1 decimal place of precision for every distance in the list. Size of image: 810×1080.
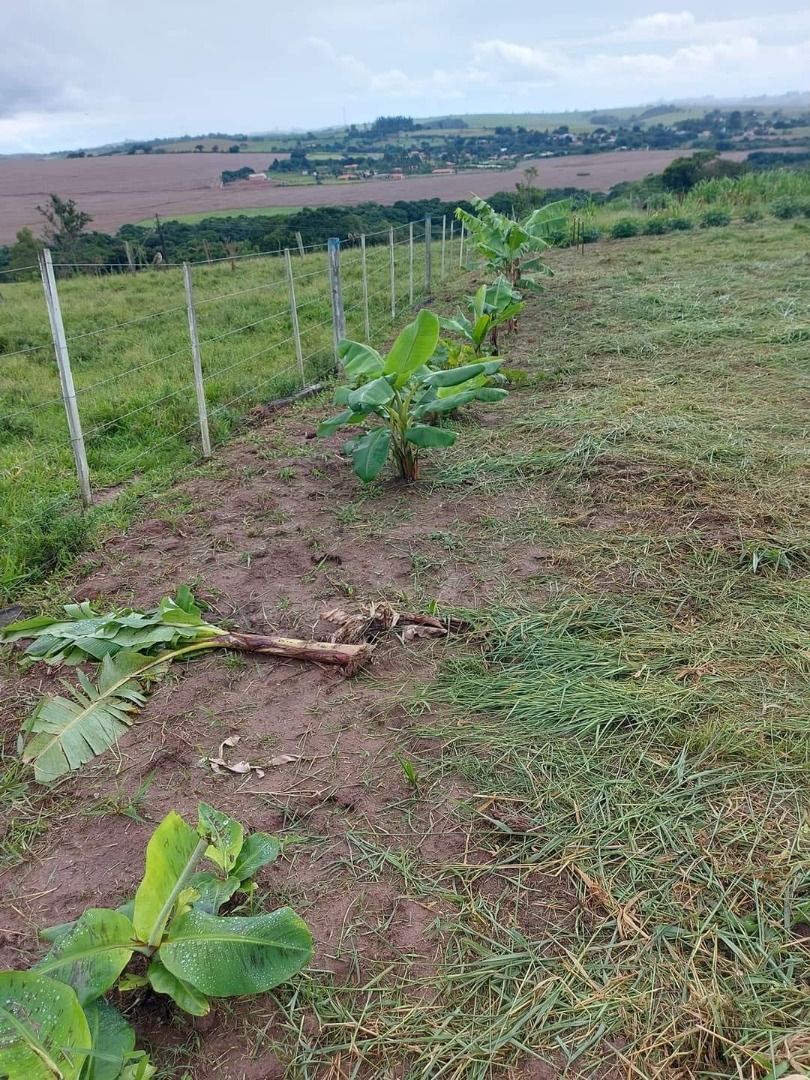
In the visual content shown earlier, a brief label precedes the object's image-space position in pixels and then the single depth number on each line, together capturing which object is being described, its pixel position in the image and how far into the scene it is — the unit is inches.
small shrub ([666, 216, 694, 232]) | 759.1
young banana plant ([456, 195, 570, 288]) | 389.7
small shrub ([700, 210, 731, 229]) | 764.0
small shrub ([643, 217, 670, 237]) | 762.8
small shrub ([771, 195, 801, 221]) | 745.6
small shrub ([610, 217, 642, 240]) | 769.6
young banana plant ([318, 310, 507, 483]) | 180.9
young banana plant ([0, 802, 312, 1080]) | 60.1
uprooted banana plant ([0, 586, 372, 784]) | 106.4
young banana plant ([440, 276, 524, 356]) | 271.6
